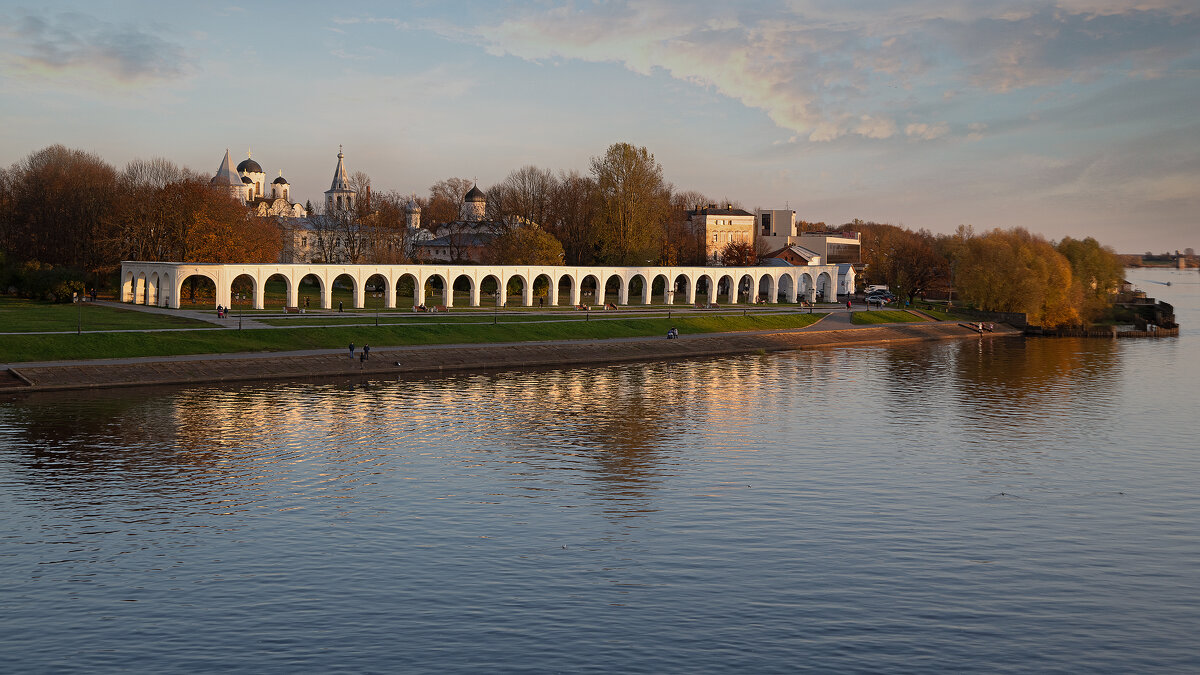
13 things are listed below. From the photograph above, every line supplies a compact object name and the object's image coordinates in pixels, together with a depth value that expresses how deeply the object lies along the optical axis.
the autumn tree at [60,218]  99.50
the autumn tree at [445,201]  185.50
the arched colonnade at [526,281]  79.56
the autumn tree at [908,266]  143.88
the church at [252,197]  173.15
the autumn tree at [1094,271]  122.94
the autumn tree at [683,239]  155.12
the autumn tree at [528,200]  136.50
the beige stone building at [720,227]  167.62
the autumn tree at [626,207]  122.12
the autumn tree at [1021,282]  113.81
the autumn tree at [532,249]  111.25
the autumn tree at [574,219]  130.88
